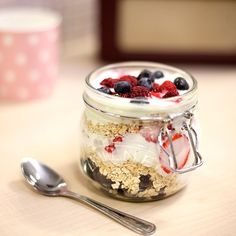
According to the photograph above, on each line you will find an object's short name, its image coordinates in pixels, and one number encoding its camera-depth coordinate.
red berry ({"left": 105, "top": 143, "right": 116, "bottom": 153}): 0.49
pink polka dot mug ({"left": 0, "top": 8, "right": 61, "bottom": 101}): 0.75
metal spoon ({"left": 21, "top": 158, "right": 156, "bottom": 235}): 0.47
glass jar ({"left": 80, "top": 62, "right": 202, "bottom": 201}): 0.48
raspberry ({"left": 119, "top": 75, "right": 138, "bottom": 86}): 0.53
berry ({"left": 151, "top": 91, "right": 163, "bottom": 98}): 0.51
